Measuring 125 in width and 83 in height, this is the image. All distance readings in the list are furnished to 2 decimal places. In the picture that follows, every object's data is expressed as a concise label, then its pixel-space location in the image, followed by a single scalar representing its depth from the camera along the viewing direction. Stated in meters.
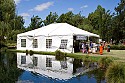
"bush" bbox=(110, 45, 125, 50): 20.74
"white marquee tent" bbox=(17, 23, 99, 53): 15.60
